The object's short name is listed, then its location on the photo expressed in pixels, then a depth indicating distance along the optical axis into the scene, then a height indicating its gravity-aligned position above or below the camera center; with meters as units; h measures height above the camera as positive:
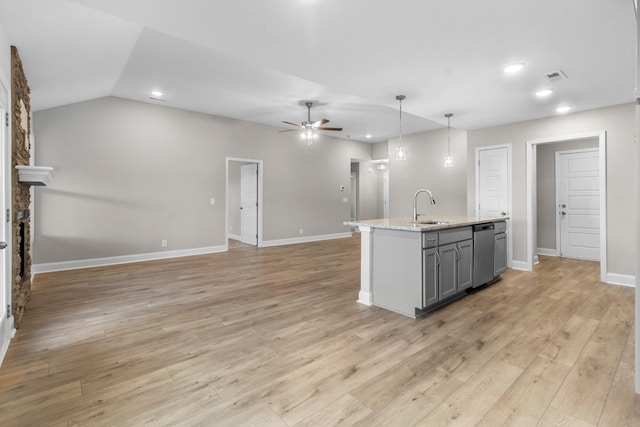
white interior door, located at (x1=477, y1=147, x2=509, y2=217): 5.45 +0.55
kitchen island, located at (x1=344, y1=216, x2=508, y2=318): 3.05 -0.53
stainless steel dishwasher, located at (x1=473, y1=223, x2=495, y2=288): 3.83 -0.53
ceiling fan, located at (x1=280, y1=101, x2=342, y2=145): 5.45 +1.53
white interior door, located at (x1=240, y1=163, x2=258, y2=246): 7.56 +0.24
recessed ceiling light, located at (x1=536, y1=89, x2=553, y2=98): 3.81 +1.49
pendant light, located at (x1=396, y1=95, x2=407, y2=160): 4.05 +0.79
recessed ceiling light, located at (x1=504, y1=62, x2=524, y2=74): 3.09 +1.46
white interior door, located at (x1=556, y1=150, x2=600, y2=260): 5.76 +0.18
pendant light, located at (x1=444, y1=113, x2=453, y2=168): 4.50 +0.78
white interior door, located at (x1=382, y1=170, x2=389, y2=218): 10.66 +0.71
